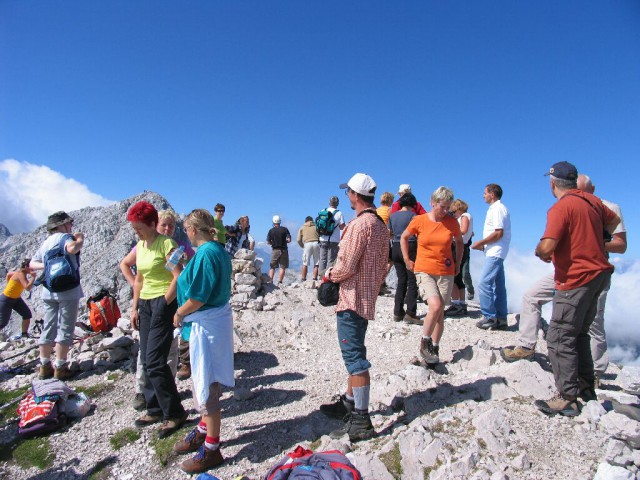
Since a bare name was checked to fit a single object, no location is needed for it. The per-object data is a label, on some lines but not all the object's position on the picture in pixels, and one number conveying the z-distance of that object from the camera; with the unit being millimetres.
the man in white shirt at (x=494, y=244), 7199
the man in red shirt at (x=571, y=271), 4125
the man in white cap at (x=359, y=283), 4012
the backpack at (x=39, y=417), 5035
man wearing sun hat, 6449
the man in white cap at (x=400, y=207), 8519
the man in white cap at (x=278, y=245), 13617
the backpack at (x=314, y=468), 3141
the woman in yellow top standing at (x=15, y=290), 9953
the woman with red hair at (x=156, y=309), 4652
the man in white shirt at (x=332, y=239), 11273
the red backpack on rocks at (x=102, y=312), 7539
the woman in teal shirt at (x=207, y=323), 3850
